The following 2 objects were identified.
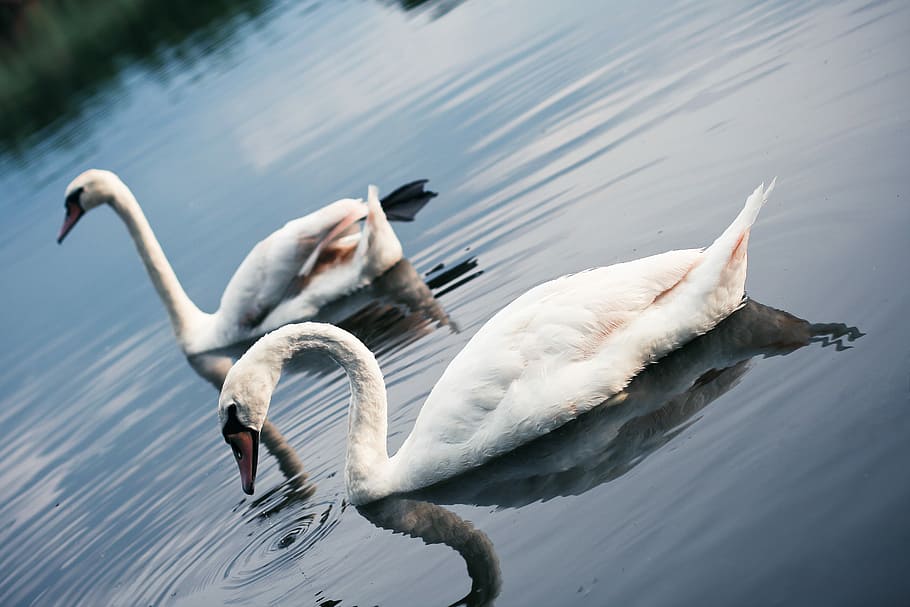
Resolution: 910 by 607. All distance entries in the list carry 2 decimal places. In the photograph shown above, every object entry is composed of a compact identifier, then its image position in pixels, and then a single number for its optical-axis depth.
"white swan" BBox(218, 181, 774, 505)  6.24
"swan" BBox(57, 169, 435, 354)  10.56
